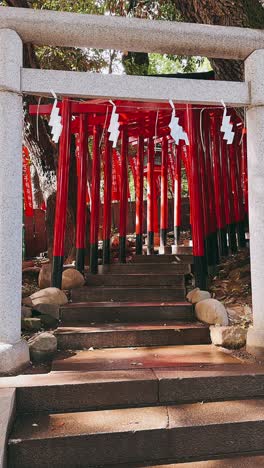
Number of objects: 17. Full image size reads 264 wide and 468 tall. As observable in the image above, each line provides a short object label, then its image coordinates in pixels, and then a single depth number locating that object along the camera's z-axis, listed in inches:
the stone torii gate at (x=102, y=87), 164.7
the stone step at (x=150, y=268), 304.7
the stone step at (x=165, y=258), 333.1
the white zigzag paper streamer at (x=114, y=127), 179.8
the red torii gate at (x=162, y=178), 275.4
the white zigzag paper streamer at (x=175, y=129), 180.6
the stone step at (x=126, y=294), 254.2
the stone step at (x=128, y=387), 147.3
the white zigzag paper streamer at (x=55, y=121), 173.8
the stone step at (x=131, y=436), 129.3
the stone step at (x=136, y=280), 278.8
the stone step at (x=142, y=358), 169.3
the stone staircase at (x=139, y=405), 131.8
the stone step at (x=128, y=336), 200.4
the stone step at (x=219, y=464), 131.2
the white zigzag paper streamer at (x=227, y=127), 186.2
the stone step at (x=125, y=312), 227.0
